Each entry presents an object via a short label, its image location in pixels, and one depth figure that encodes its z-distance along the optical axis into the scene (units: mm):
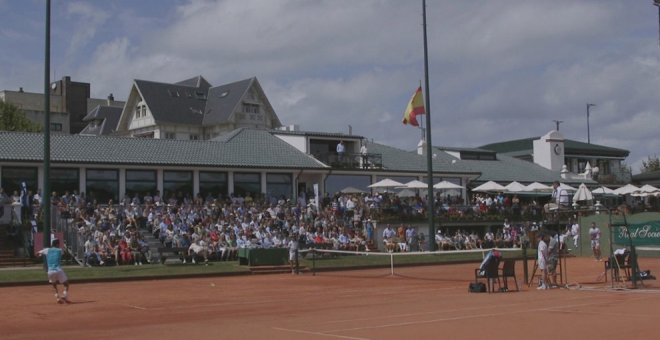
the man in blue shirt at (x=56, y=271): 20333
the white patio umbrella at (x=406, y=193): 52281
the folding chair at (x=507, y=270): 22250
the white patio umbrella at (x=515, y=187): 54062
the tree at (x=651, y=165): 103200
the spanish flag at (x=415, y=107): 43219
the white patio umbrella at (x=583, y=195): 30906
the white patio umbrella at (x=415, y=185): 48738
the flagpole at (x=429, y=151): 36719
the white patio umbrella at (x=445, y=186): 49688
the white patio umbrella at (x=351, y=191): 50484
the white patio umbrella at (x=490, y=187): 53344
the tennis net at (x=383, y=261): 32781
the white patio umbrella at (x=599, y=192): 52375
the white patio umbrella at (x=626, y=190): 56219
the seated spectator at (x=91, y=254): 33031
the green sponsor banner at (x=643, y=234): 23484
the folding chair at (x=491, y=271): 21906
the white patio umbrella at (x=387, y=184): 48000
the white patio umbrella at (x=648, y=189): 57303
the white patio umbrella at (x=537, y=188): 54281
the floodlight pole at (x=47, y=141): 27250
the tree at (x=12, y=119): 68250
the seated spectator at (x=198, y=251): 35375
